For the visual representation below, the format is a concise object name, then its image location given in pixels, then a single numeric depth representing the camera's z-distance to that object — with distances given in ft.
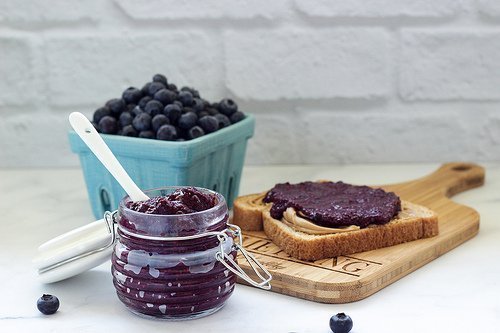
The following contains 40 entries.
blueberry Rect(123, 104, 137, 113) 3.49
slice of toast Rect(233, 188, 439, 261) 3.10
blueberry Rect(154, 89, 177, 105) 3.44
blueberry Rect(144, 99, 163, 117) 3.41
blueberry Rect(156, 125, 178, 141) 3.34
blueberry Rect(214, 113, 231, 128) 3.52
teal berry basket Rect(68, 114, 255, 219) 3.32
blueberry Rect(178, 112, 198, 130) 3.38
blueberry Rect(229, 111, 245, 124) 3.59
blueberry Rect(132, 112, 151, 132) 3.38
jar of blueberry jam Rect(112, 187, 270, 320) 2.78
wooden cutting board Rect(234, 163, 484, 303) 2.91
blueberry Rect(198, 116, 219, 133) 3.42
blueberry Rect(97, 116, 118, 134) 3.42
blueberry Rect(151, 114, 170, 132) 3.37
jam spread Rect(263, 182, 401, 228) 3.18
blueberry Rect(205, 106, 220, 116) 3.54
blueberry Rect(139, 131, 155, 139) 3.37
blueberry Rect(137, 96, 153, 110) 3.46
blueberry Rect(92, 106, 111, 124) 3.47
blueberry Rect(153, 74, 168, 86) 3.56
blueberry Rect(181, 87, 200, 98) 3.58
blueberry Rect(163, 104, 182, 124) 3.40
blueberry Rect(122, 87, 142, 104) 3.50
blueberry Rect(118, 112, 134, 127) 3.43
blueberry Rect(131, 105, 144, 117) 3.44
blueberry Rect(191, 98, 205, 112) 3.49
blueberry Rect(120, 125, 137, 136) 3.40
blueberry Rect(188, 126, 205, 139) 3.37
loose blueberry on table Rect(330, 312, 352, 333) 2.71
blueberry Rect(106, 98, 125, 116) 3.48
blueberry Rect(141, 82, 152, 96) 3.52
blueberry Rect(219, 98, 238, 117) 3.59
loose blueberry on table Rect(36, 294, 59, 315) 2.83
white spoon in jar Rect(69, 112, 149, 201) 2.95
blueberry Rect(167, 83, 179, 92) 3.55
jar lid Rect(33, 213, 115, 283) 2.97
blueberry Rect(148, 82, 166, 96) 3.48
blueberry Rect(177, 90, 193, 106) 3.49
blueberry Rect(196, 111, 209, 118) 3.48
